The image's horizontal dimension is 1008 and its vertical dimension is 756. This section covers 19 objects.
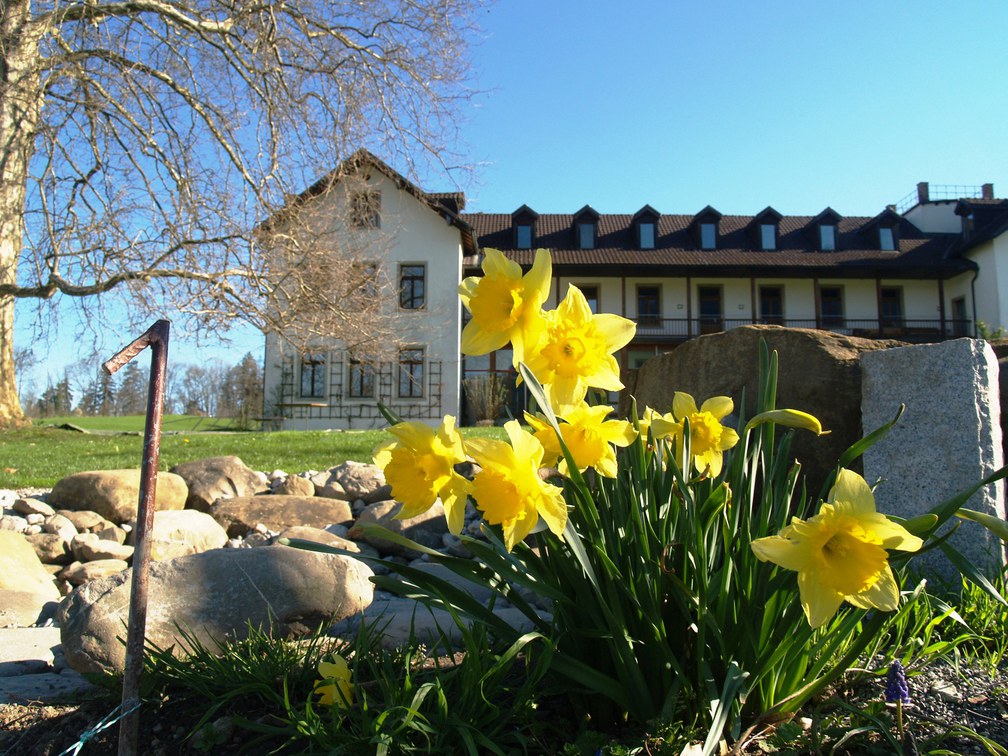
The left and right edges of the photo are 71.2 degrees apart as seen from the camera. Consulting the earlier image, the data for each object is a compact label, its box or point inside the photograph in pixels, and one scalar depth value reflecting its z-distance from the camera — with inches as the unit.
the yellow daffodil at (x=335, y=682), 61.3
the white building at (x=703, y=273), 942.4
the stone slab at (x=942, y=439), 112.3
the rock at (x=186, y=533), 193.9
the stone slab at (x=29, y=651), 99.4
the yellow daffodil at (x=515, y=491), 47.5
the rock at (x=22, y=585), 156.9
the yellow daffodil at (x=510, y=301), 51.6
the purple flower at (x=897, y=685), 53.0
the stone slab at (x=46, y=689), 77.2
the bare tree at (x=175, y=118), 394.0
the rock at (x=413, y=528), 211.8
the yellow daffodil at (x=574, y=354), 54.1
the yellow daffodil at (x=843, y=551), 44.6
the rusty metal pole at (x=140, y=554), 58.5
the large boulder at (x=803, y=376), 132.3
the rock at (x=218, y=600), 86.4
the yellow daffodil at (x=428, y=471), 51.0
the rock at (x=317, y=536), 175.6
